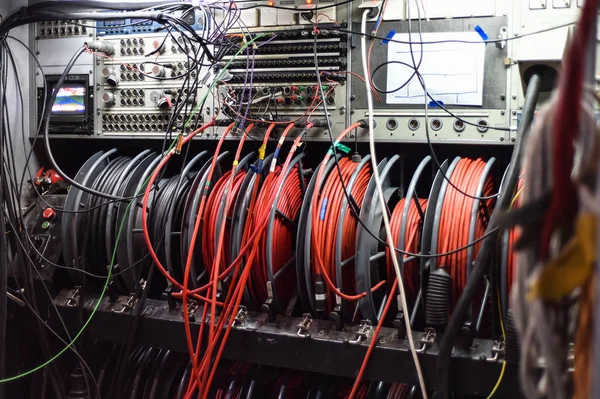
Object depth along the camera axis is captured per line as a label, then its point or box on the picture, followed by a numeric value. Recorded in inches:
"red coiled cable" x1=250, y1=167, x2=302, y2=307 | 101.2
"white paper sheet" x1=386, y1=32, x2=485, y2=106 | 103.1
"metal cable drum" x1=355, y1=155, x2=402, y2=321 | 94.4
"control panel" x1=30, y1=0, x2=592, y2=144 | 102.7
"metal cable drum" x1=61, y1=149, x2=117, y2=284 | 112.7
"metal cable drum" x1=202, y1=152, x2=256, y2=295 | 102.2
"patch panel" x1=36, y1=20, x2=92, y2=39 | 130.5
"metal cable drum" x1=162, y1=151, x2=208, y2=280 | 106.8
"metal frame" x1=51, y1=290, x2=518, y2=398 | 87.4
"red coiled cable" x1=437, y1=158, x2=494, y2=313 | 89.5
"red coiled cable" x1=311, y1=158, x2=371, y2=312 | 96.6
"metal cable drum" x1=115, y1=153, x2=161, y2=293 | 109.4
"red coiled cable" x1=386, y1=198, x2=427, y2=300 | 95.7
